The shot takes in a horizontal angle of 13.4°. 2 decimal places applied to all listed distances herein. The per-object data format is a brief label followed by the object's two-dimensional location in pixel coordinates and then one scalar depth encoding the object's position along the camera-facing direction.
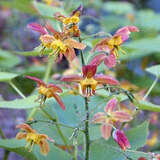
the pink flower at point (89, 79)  0.39
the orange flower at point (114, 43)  0.40
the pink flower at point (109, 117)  0.38
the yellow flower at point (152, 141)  0.89
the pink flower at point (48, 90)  0.41
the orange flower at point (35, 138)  0.42
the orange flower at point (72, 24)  0.40
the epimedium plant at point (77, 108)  0.39
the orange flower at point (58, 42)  0.40
